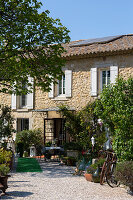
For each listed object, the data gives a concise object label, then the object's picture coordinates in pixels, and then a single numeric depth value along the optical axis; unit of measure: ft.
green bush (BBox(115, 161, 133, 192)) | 23.86
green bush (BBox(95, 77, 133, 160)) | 26.99
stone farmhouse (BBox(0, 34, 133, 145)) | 51.24
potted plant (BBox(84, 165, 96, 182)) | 30.19
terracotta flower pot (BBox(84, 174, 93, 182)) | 30.32
